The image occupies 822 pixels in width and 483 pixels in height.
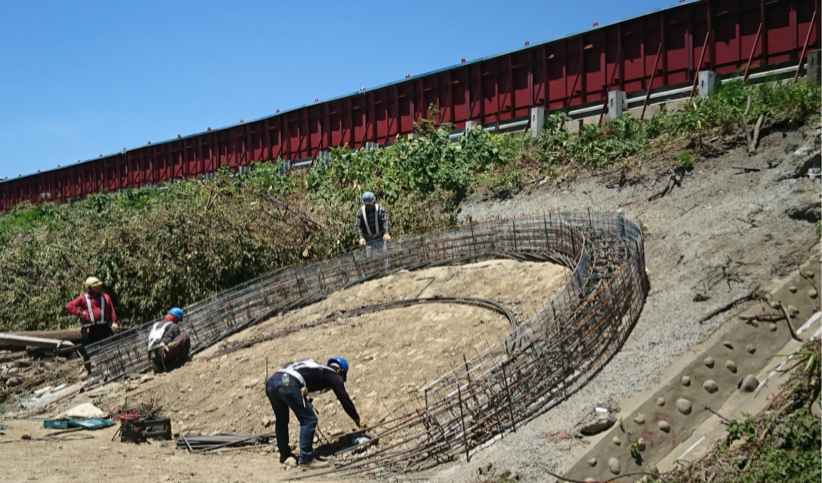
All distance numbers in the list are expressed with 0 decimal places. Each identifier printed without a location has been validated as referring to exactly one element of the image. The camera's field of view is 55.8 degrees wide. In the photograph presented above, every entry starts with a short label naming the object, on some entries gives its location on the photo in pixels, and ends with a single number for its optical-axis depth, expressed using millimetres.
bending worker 6781
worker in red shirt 11445
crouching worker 10922
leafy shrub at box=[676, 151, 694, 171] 11742
